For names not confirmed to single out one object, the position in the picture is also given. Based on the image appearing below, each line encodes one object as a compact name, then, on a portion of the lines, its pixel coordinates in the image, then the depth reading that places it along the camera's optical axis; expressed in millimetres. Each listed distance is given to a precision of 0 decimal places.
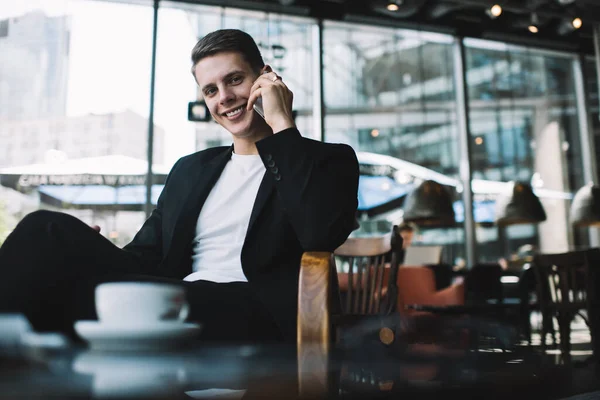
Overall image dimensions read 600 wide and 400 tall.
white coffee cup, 407
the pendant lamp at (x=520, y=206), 6258
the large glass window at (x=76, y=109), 5977
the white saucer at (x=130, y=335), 385
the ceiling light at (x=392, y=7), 6910
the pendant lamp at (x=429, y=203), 5938
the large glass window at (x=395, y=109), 8391
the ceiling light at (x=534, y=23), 7415
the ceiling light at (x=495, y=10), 7030
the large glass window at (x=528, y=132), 8883
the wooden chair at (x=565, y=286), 4148
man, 542
